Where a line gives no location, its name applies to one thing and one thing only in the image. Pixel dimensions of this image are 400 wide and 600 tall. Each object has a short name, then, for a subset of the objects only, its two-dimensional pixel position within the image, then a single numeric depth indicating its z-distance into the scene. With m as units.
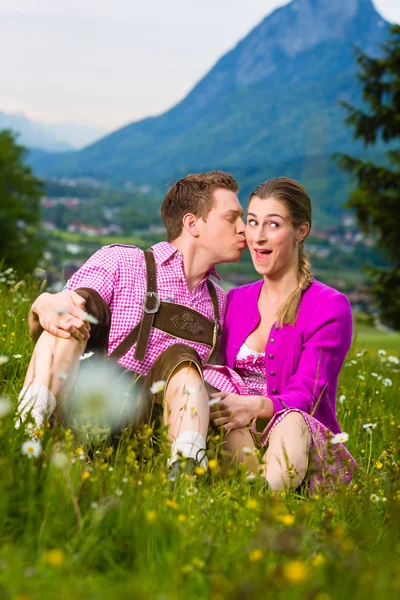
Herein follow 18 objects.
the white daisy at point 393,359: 6.92
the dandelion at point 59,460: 2.46
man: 3.67
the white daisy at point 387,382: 6.03
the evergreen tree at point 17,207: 49.19
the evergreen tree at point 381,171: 22.11
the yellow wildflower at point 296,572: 1.45
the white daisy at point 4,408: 2.73
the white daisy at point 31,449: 2.61
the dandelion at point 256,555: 1.97
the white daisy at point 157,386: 3.02
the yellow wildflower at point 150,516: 2.33
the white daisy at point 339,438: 3.17
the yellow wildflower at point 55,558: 1.64
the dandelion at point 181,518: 2.36
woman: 3.84
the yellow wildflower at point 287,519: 2.07
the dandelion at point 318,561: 2.07
